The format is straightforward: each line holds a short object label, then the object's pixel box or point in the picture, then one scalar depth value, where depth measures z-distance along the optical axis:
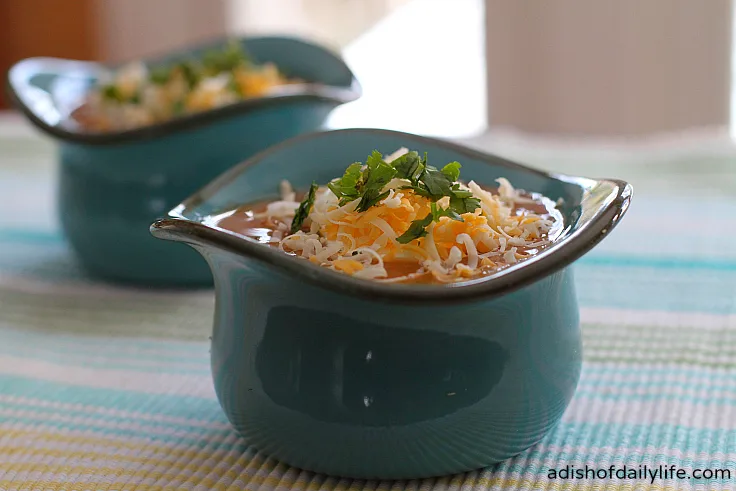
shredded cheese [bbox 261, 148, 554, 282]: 0.47
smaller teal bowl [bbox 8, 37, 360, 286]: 0.67
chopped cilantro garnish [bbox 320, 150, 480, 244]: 0.49
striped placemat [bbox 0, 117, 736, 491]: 0.49
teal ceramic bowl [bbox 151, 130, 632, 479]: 0.45
